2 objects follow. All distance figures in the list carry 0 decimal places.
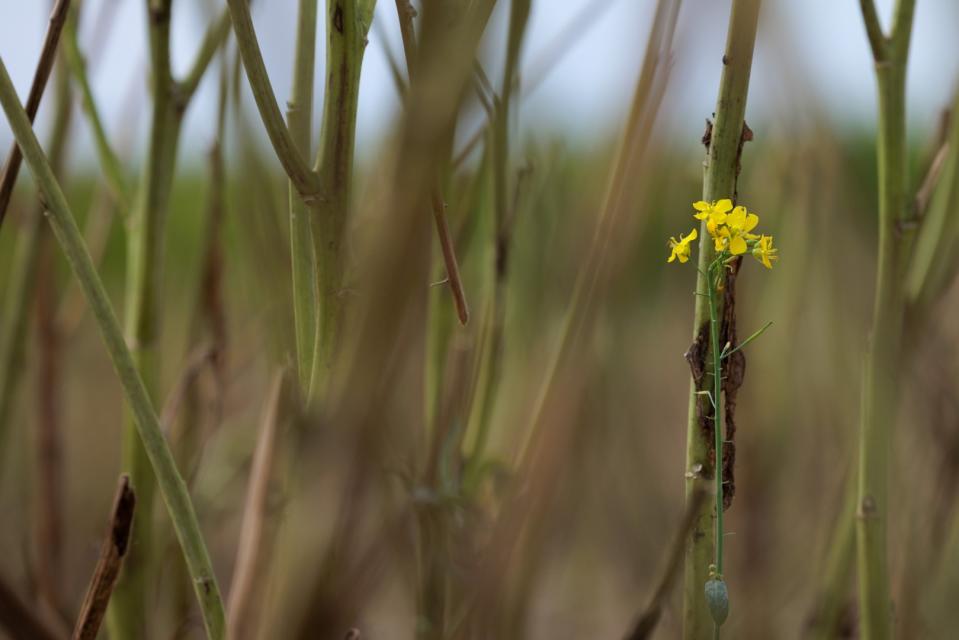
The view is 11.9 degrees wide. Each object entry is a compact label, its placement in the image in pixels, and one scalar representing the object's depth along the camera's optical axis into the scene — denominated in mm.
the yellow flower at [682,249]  1544
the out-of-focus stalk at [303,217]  1542
